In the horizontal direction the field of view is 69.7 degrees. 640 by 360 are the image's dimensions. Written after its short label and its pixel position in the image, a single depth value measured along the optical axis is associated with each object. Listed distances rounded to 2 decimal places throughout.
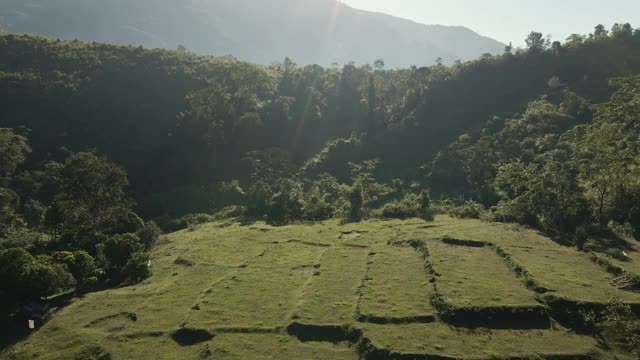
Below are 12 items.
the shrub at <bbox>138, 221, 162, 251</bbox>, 53.47
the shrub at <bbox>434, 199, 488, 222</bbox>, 59.00
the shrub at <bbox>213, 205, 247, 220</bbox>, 69.81
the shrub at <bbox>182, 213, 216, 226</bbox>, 68.94
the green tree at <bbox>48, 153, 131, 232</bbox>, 56.75
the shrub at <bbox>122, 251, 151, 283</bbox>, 44.09
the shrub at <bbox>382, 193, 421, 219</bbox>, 65.94
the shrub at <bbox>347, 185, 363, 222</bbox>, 66.44
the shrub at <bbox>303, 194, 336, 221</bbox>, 67.88
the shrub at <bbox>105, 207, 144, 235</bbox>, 56.12
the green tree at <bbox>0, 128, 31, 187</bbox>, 75.10
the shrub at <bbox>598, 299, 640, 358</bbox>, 27.69
